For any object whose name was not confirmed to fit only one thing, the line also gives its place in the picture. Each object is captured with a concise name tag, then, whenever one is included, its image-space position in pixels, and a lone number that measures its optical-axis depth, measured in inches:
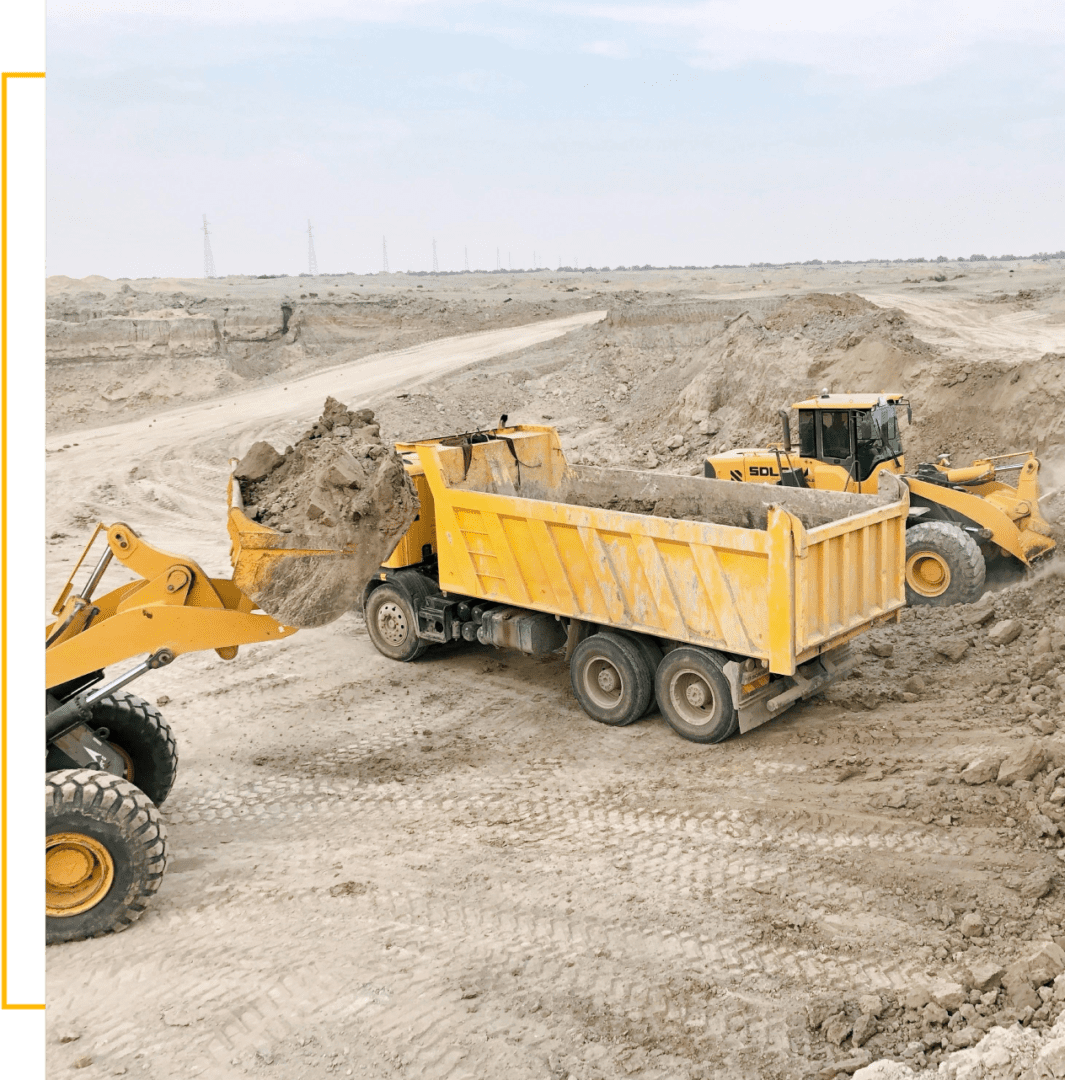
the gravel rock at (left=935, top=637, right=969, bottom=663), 380.5
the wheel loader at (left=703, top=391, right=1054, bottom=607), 438.9
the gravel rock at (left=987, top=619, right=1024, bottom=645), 382.9
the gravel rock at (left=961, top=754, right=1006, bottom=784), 282.4
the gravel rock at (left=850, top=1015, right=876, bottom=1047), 190.9
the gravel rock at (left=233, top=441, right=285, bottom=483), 300.0
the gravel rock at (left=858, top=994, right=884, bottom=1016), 197.3
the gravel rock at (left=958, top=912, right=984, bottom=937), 220.7
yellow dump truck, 307.7
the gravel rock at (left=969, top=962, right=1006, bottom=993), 198.2
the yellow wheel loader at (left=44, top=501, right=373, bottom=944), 232.5
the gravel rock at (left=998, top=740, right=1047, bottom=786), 277.0
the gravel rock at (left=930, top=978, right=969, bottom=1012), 194.9
